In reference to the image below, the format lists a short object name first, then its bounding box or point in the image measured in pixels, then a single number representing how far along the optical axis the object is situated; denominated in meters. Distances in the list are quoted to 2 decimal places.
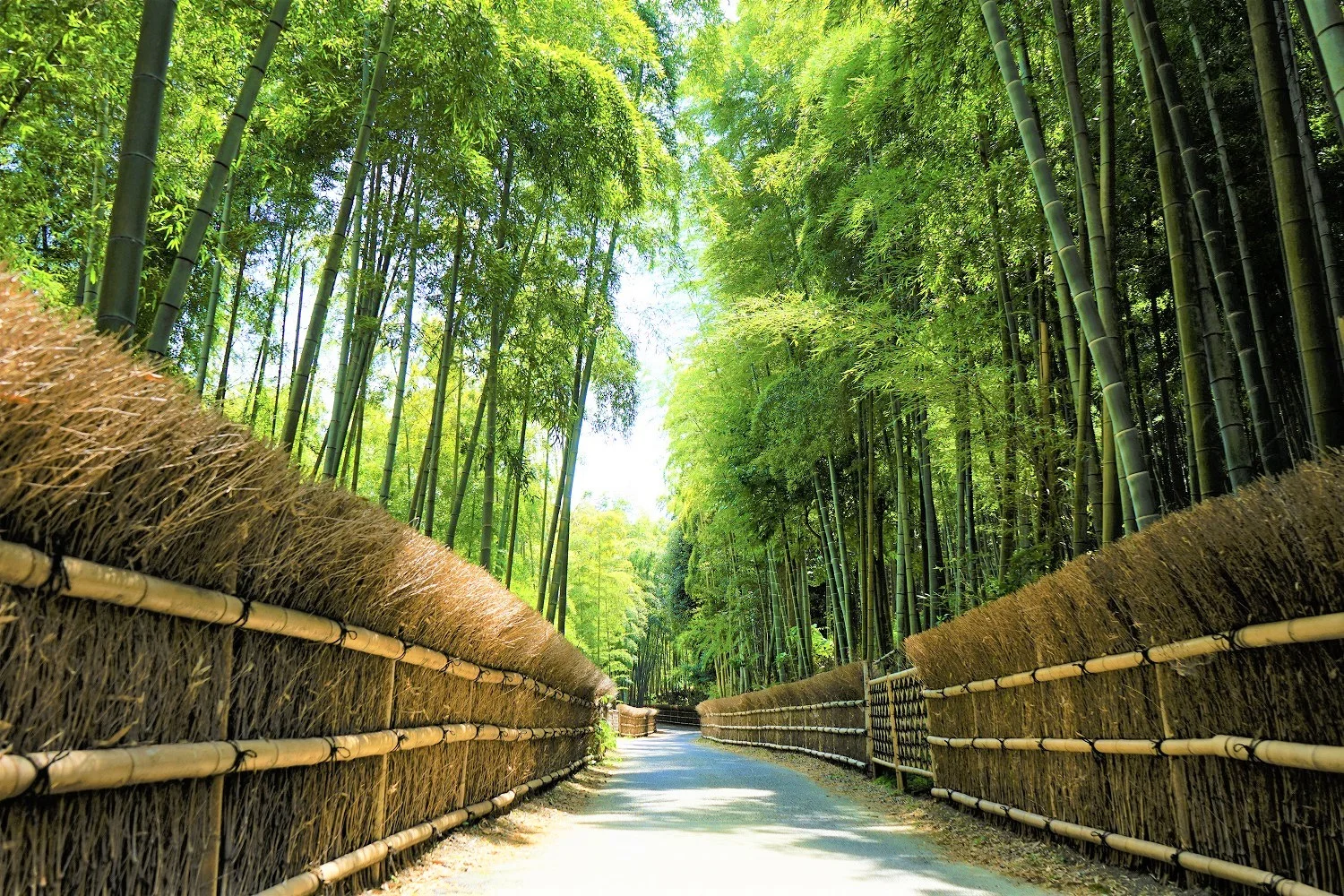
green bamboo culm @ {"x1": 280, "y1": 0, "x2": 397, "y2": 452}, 3.79
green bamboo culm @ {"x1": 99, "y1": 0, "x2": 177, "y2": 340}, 2.23
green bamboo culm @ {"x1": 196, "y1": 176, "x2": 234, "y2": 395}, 5.43
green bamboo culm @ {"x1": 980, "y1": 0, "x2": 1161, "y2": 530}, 3.56
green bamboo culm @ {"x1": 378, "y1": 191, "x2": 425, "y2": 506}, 5.79
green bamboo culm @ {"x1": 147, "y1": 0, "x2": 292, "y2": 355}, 2.56
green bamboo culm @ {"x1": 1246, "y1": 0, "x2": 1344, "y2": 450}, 2.61
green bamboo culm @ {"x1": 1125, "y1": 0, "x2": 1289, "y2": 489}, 3.55
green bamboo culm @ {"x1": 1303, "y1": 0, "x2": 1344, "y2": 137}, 2.28
